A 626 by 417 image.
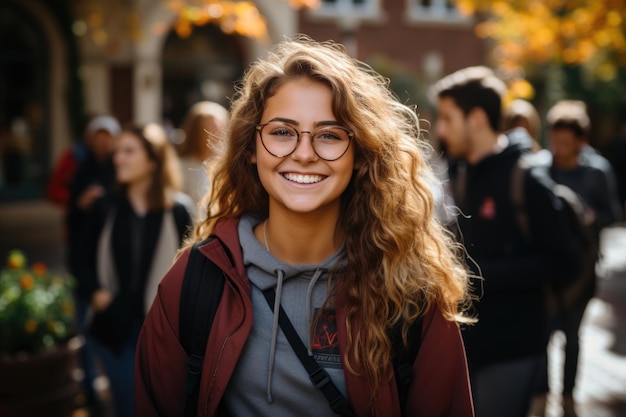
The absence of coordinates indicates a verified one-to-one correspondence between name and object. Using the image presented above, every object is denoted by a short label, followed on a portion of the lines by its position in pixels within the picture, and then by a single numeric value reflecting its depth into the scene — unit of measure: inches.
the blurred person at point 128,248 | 163.2
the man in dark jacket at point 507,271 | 135.3
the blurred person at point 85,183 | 215.8
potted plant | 169.9
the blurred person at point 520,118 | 242.1
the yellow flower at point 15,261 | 189.6
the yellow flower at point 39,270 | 192.7
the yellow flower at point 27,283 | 182.4
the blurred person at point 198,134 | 205.6
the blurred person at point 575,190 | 203.0
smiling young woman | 79.7
